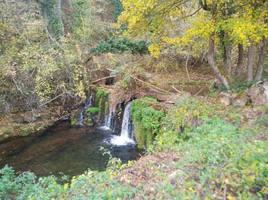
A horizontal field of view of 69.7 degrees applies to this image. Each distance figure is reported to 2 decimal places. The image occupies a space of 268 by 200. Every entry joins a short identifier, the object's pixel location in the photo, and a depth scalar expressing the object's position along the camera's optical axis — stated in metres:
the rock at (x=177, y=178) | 2.89
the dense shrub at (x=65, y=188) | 2.98
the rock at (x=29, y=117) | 9.22
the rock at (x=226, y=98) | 6.14
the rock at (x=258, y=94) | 5.68
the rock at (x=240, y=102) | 5.92
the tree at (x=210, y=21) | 5.28
